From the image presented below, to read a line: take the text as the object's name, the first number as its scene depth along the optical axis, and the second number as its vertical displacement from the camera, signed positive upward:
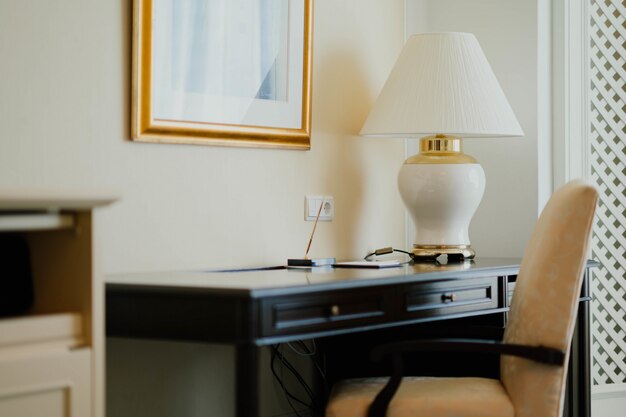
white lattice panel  3.83 +0.15
